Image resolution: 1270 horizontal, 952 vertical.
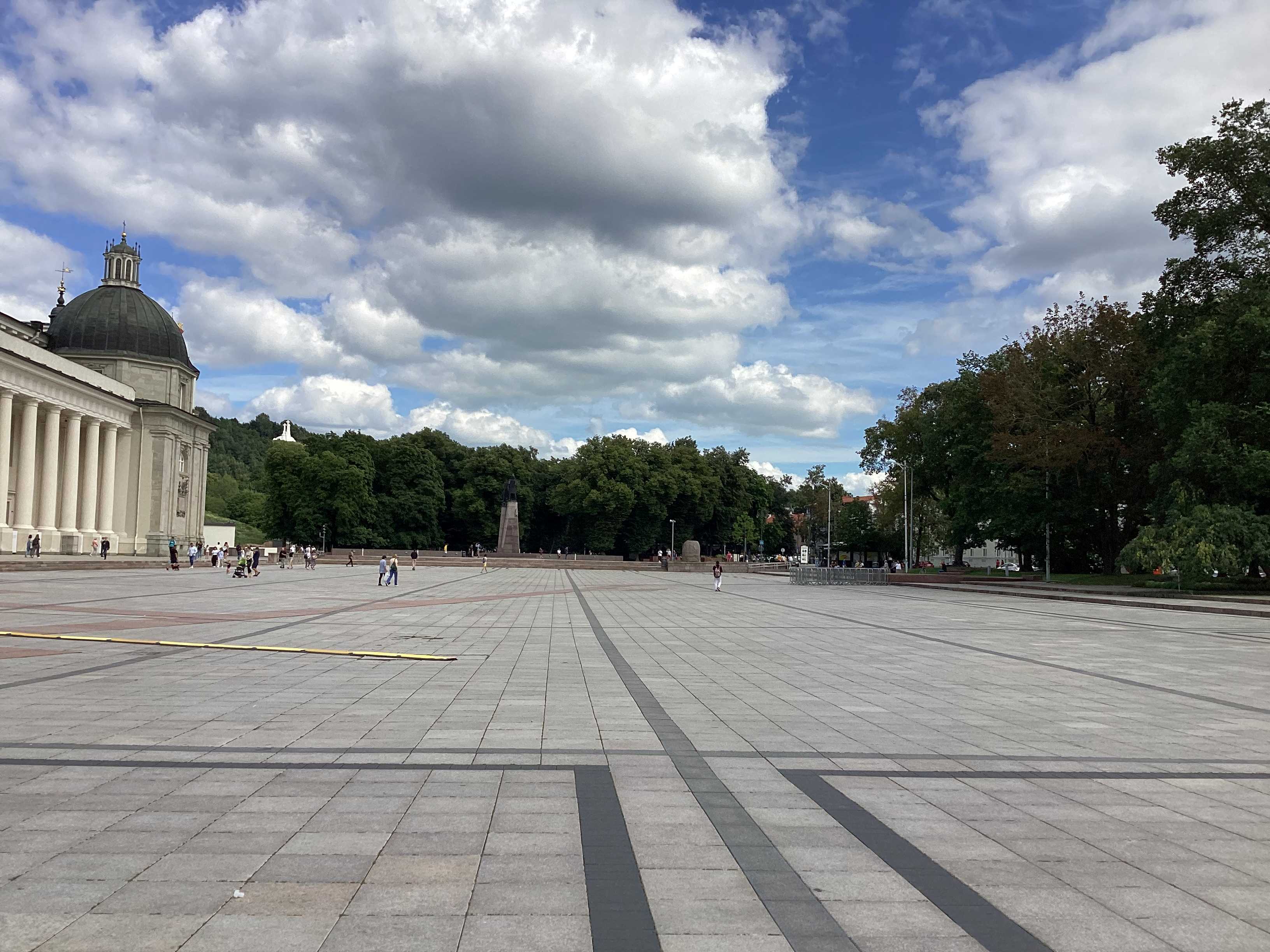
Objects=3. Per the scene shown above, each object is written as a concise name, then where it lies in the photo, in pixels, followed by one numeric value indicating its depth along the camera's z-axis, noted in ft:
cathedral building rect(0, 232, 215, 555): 205.98
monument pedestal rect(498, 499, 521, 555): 265.95
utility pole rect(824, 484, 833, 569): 269.23
